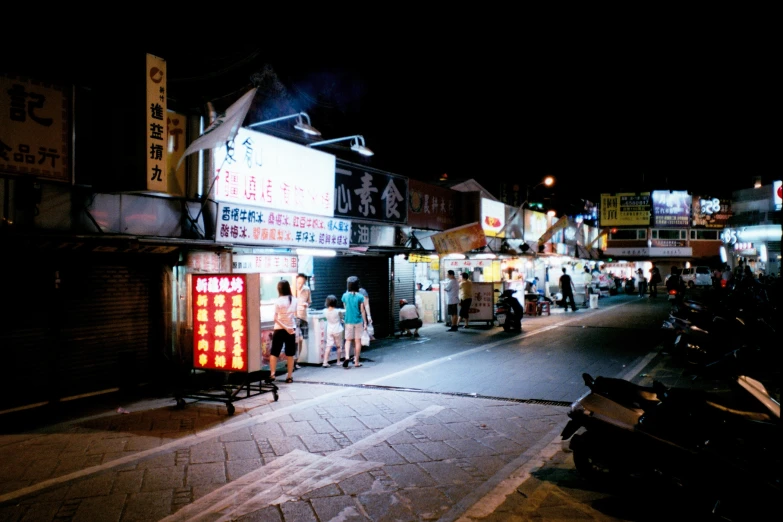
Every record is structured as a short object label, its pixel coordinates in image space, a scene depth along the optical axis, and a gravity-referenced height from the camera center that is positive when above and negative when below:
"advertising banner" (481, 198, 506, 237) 20.86 +2.06
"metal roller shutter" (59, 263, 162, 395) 9.02 -1.00
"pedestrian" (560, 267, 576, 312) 25.17 -1.05
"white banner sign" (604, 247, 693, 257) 55.53 +1.45
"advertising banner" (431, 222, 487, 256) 17.39 +0.92
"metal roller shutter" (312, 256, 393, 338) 14.62 -0.34
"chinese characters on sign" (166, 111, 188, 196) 9.59 +2.22
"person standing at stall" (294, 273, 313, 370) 11.80 -0.70
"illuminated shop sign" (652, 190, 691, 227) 35.56 +3.99
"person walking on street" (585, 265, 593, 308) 28.09 -1.03
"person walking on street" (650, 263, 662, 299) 36.00 -0.95
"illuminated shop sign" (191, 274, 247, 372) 8.86 -0.91
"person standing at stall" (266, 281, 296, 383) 10.33 -1.10
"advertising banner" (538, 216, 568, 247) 26.00 +1.84
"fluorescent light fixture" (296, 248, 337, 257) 12.85 +0.40
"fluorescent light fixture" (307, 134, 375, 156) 12.45 +2.88
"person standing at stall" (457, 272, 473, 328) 18.64 -1.00
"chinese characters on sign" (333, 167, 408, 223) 13.91 +2.05
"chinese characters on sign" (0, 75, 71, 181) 7.36 +2.06
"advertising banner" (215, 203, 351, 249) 10.31 +0.89
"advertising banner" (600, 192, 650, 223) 31.09 +3.35
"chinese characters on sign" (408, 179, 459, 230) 17.33 +2.16
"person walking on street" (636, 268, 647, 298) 36.78 -1.34
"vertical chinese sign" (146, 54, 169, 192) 8.15 +2.27
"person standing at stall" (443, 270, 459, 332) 18.52 -1.06
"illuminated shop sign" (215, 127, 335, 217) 10.17 +2.02
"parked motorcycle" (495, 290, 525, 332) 18.28 -1.59
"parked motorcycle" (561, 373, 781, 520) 4.28 -1.58
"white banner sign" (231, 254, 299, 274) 11.30 +0.10
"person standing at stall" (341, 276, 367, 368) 12.08 -1.09
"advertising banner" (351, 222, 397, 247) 14.99 +0.98
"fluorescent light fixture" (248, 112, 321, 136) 11.19 +3.01
